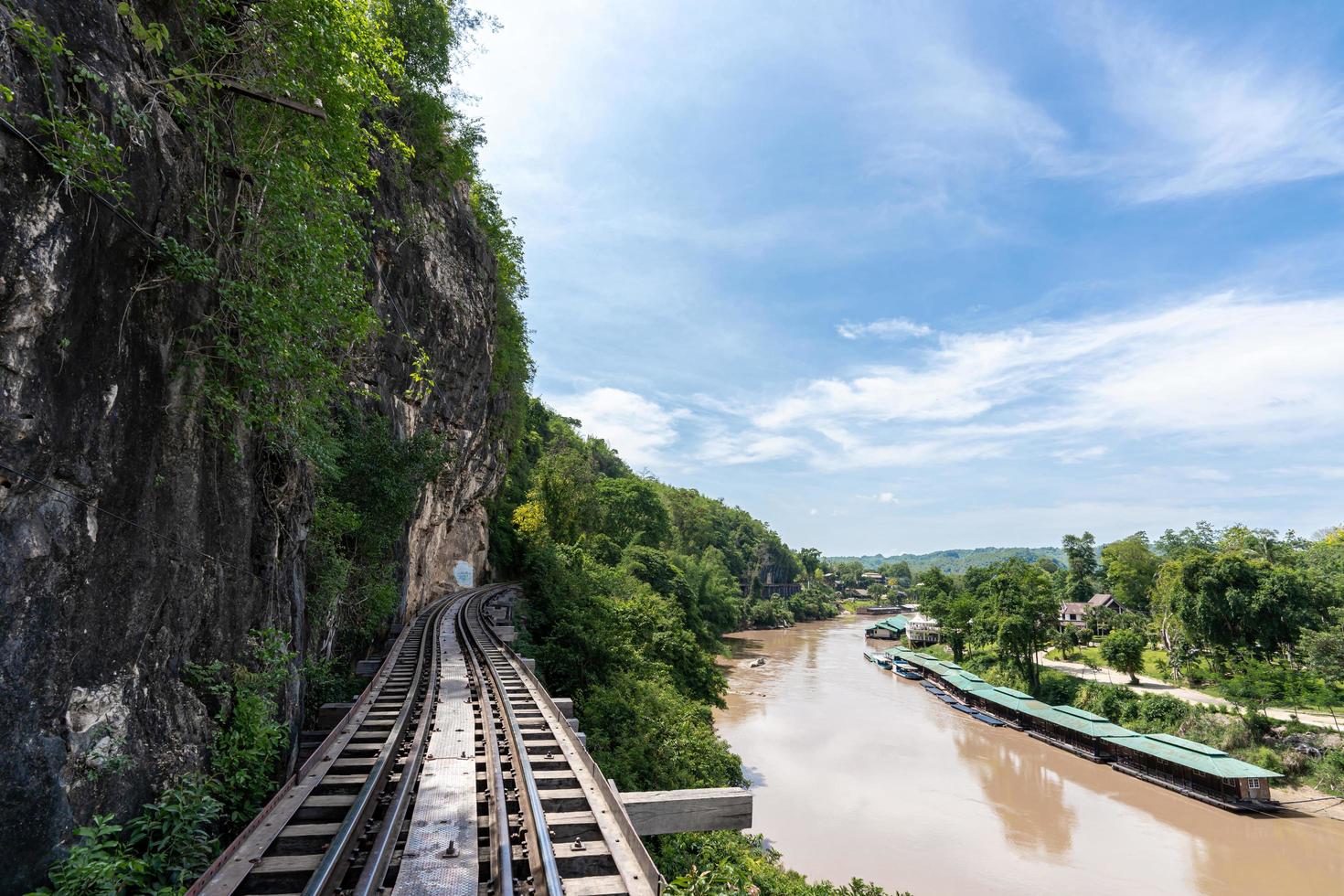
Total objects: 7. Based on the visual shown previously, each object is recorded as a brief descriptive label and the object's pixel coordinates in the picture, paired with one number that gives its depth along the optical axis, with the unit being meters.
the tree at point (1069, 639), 46.76
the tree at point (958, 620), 54.09
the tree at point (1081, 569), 75.25
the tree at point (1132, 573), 66.31
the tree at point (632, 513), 54.28
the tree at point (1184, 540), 82.50
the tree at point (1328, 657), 29.03
